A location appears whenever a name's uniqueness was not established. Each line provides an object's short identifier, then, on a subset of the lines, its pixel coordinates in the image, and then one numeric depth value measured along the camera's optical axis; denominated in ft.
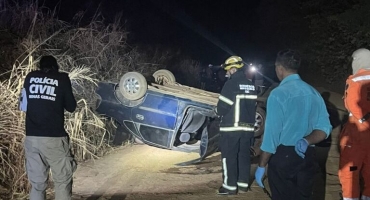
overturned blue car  24.99
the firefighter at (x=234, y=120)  20.47
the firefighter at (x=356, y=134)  15.66
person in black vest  15.57
